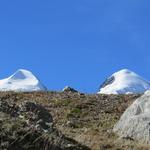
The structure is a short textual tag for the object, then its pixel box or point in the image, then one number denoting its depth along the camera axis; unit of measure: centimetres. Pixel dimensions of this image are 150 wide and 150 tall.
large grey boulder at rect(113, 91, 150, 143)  2188
